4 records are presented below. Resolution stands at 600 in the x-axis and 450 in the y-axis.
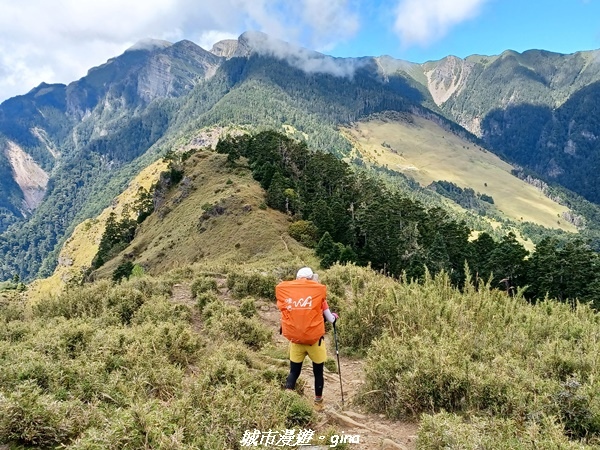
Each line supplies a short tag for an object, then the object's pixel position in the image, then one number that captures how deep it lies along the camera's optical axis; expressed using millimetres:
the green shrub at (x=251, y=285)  18344
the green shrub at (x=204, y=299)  15617
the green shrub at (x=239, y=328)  12363
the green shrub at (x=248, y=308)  15091
